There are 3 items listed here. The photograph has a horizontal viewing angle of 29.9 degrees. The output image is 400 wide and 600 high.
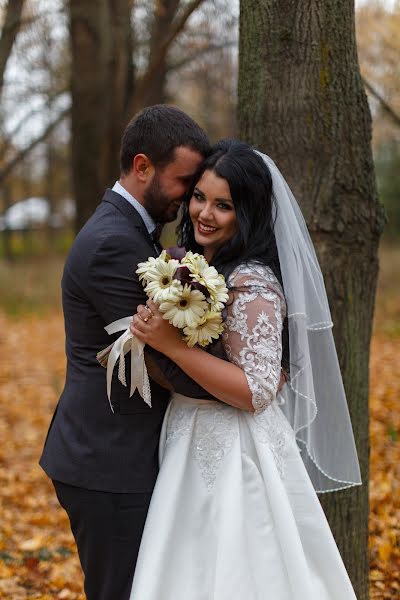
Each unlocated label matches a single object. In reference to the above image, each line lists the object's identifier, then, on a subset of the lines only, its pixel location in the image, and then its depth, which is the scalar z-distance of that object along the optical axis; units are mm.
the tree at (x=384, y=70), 10766
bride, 2547
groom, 2613
